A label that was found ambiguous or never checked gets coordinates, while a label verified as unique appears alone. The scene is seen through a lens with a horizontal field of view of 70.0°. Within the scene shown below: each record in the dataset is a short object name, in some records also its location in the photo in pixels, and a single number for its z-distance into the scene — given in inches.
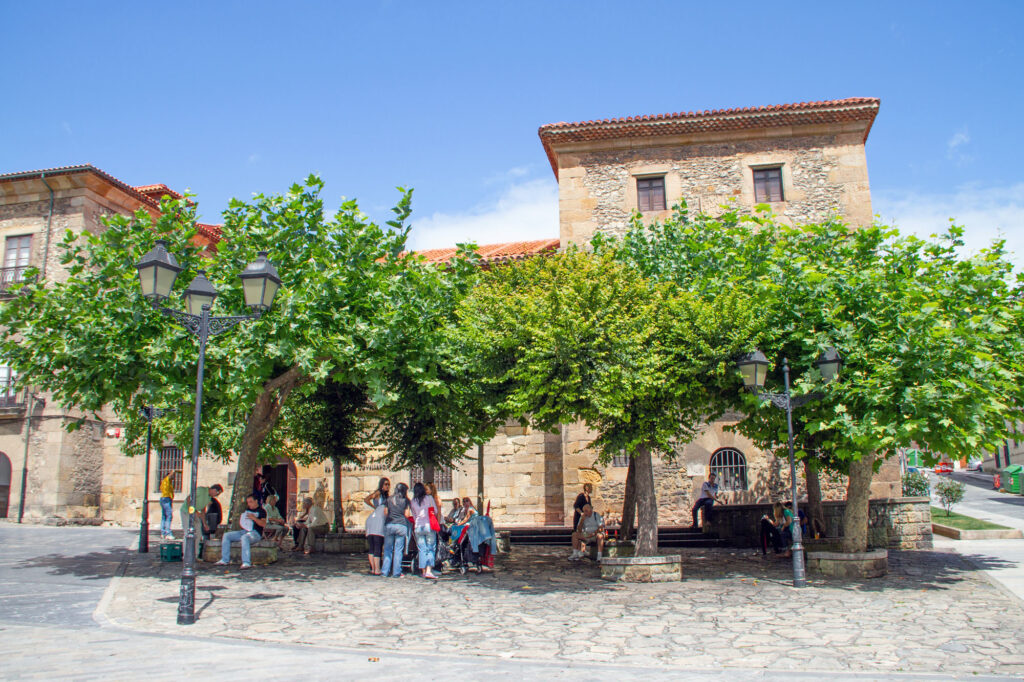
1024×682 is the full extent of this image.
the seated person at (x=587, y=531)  590.2
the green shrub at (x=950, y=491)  904.3
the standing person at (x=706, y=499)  753.6
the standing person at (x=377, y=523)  508.4
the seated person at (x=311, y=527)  660.1
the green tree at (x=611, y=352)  460.8
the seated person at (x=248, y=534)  503.8
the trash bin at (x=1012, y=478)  1440.7
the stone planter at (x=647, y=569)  484.7
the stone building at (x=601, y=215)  847.1
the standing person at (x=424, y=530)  496.7
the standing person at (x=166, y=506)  703.1
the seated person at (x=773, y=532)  632.4
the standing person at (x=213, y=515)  559.5
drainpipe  930.7
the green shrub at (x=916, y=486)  871.7
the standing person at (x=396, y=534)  497.4
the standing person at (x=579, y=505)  631.2
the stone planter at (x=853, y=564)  490.0
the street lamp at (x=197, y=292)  354.3
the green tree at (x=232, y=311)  454.9
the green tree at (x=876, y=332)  419.5
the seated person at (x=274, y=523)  676.1
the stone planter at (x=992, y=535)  722.2
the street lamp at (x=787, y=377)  442.3
